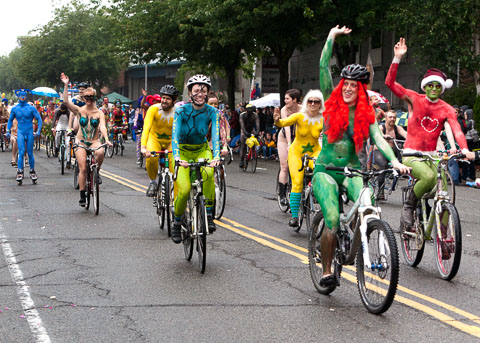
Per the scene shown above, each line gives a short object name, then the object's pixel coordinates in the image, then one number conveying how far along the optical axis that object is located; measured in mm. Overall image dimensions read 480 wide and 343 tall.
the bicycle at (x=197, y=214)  7719
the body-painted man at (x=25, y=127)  17828
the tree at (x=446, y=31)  23438
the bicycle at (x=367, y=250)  5836
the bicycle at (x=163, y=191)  10125
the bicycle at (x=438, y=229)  7414
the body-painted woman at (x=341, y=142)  6493
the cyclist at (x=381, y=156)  14773
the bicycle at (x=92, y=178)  12469
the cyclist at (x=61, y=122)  21953
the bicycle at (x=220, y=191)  11850
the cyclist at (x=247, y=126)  23062
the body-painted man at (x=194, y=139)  8164
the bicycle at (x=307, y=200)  9617
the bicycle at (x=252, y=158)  22562
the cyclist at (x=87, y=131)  12938
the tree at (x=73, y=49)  73375
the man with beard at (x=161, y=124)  10531
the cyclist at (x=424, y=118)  8227
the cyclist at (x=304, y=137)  9953
